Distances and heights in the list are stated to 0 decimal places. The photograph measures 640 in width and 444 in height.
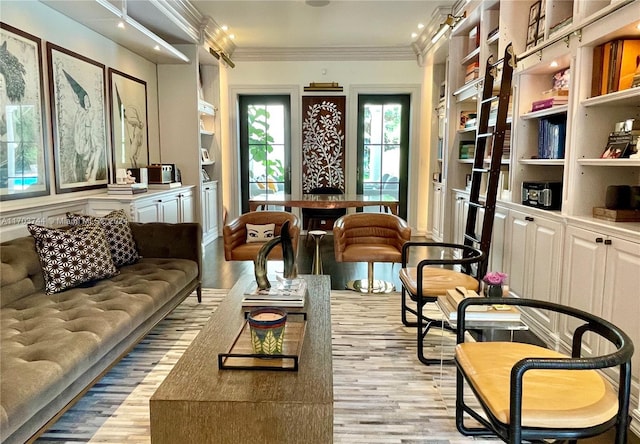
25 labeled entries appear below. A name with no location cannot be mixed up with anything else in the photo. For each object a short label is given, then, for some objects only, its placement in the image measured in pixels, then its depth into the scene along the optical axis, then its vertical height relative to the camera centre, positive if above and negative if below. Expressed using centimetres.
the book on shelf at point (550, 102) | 311 +47
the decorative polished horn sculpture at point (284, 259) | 230 -48
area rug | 208 -117
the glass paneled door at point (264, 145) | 753 +40
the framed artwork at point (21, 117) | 314 +36
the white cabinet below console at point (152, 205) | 409 -35
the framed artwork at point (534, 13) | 358 +124
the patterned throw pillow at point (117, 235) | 330 -48
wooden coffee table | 151 -77
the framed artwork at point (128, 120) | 477 +53
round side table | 439 -86
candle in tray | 178 -64
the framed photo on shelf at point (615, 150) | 258 +12
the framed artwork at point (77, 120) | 377 +43
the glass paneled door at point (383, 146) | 748 +39
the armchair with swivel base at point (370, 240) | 405 -65
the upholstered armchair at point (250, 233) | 419 -61
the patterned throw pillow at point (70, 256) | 274 -54
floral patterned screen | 738 +45
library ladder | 350 +17
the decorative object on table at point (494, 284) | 232 -57
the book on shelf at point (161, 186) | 499 -19
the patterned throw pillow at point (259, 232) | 444 -61
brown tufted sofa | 170 -75
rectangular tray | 172 -73
